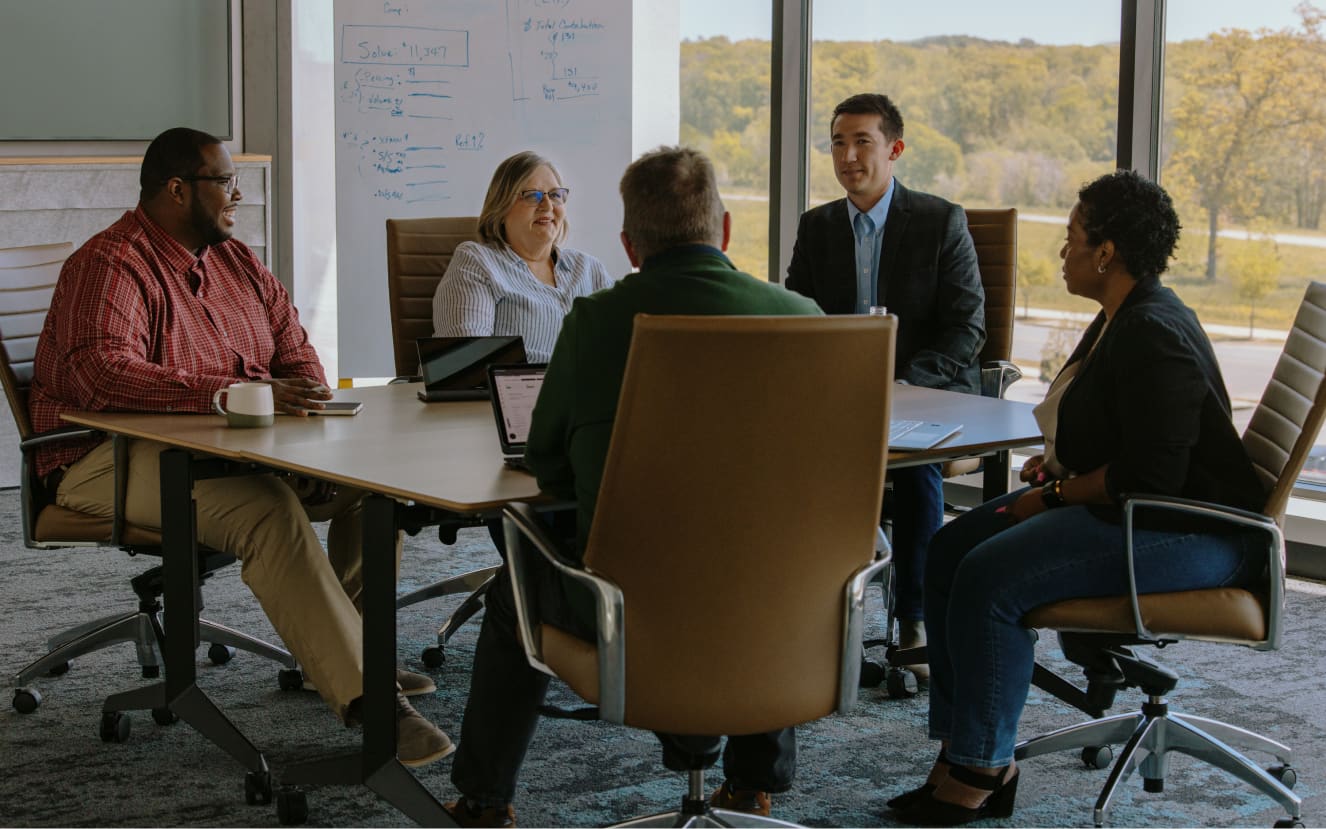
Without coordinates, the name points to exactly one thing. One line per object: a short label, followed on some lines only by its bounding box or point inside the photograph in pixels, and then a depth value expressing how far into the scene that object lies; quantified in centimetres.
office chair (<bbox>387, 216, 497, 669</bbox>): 398
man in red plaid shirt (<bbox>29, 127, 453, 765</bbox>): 275
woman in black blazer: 239
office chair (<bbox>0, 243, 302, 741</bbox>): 300
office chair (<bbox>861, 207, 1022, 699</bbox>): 394
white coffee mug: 275
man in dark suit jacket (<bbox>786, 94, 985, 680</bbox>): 386
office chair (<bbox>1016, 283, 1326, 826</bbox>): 239
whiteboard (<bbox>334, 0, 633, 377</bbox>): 526
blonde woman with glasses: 378
